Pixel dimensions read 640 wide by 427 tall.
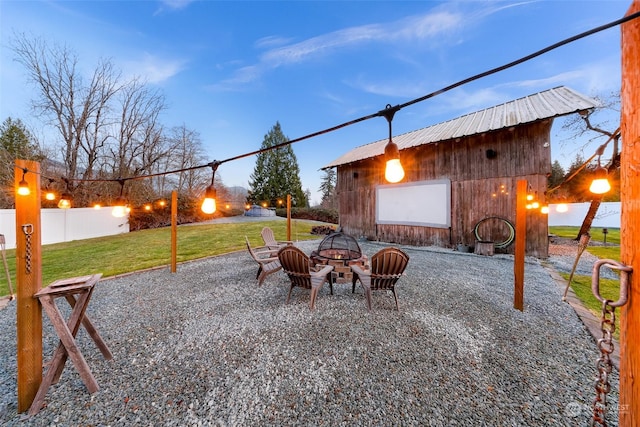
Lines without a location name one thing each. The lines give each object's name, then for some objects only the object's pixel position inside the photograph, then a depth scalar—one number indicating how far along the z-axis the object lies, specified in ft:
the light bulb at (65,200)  10.64
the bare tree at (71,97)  38.04
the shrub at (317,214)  66.18
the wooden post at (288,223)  25.05
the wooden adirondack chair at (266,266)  14.76
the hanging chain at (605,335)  3.41
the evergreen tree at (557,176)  55.34
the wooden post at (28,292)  6.05
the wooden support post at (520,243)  10.98
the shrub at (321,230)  40.78
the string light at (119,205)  10.56
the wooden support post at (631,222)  3.40
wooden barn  21.61
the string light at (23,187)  6.00
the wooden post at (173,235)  17.54
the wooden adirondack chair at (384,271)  11.70
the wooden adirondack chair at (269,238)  20.94
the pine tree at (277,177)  87.20
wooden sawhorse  6.21
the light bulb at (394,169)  5.39
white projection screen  26.76
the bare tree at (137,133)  44.88
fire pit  13.12
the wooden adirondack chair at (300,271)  11.79
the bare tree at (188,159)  54.13
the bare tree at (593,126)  28.78
